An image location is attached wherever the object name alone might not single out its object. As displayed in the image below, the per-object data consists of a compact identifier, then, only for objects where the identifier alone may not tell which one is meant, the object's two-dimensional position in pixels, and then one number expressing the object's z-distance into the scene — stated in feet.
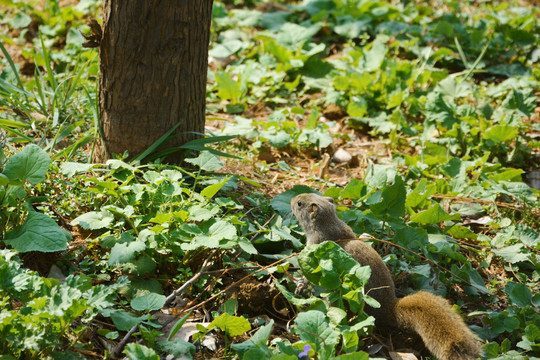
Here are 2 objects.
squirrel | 16.40
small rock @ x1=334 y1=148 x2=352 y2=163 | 29.96
